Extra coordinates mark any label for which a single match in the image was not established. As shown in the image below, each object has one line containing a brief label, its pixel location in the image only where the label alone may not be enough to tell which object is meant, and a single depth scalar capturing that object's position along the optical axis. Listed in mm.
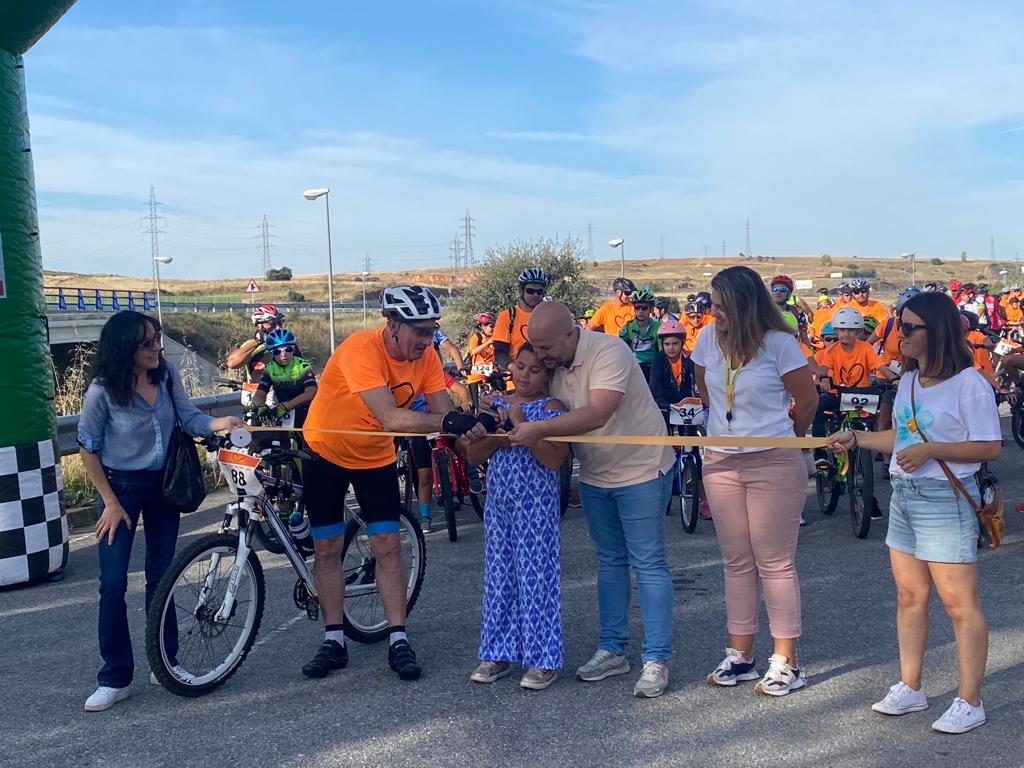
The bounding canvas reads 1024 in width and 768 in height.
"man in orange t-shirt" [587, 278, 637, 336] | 12810
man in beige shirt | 4777
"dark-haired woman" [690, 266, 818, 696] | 4758
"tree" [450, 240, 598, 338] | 32188
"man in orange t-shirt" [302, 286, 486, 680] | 5023
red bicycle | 8445
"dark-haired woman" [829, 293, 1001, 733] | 4207
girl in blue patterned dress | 4902
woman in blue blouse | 4859
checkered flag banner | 7074
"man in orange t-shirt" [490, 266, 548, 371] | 9961
